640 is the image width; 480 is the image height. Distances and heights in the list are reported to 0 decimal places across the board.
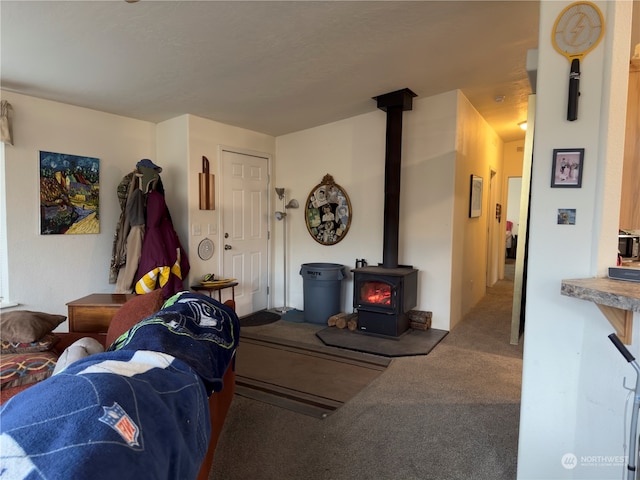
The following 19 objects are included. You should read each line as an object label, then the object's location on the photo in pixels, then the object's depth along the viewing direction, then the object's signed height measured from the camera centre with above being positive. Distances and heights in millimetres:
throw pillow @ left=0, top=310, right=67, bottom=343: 1709 -523
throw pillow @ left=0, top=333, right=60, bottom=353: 1664 -597
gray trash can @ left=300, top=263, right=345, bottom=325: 4508 -890
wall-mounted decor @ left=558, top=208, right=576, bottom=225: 1611 +17
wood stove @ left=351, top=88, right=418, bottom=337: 3898 -594
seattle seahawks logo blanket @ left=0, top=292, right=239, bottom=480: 659 -415
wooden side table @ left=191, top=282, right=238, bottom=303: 4031 -774
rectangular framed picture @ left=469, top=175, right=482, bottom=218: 4840 +284
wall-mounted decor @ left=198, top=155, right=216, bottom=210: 4164 +301
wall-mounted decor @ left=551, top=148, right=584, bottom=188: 1591 +220
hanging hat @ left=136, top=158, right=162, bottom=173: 3713 +481
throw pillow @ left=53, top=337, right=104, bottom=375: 1429 -542
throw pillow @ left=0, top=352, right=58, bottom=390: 1406 -594
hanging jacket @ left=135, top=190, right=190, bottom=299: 3590 -386
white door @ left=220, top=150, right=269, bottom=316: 4527 -134
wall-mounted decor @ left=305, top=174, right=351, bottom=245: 4758 +57
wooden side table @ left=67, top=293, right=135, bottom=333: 2447 -655
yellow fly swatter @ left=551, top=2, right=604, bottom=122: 1553 +758
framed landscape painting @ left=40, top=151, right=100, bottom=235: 3322 +171
